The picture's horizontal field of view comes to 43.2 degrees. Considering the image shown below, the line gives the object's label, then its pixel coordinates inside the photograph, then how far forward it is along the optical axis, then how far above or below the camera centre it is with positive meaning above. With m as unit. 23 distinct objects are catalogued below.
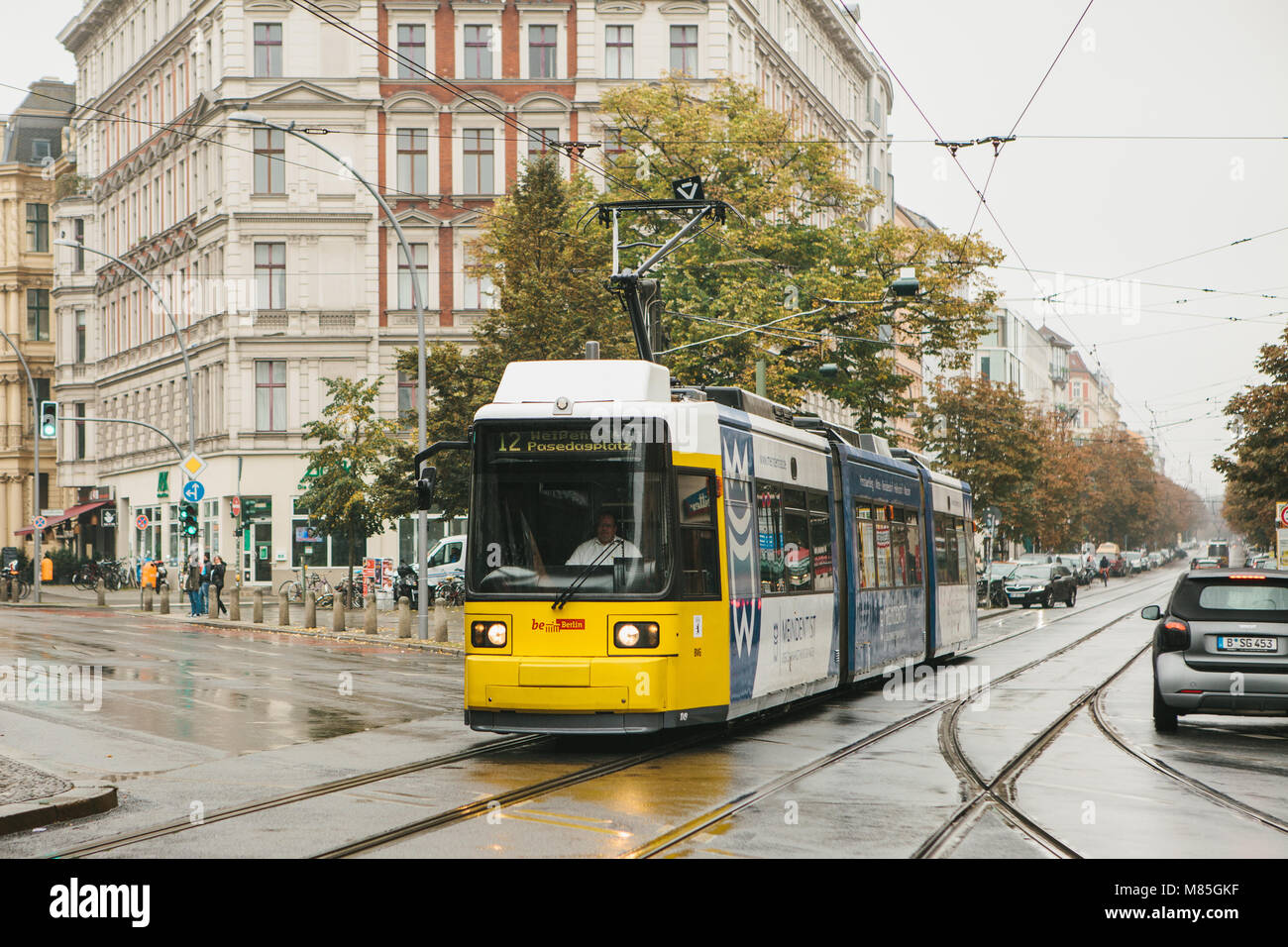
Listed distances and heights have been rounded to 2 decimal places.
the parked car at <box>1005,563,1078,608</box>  55.03 -1.36
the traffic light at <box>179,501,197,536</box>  38.34 +1.02
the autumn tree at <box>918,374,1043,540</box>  59.59 +3.98
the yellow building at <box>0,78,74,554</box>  80.06 +12.35
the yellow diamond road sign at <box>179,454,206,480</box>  38.62 +2.30
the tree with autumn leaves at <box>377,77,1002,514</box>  36.69 +6.82
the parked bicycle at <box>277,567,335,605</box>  47.33 -0.83
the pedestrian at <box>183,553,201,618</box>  42.03 -0.60
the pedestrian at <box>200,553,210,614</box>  42.81 -0.70
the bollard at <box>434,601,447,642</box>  30.59 -1.25
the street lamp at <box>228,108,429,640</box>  30.47 +0.46
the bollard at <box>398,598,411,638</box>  31.63 -1.17
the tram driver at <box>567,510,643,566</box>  13.23 +0.09
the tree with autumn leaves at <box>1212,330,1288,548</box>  40.97 +2.64
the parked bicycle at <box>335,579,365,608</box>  44.16 -0.96
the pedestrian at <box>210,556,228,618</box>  42.05 -0.42
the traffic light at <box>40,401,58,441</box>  45.53 +4.13
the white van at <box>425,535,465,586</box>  46.66 +0.05
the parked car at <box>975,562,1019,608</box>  54.59 -1.26
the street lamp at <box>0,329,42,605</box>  50.75 +0.31
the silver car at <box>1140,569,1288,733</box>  14.69 -0.94
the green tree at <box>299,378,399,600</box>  41.28 +2.40
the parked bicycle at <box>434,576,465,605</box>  43.12 -0.91
